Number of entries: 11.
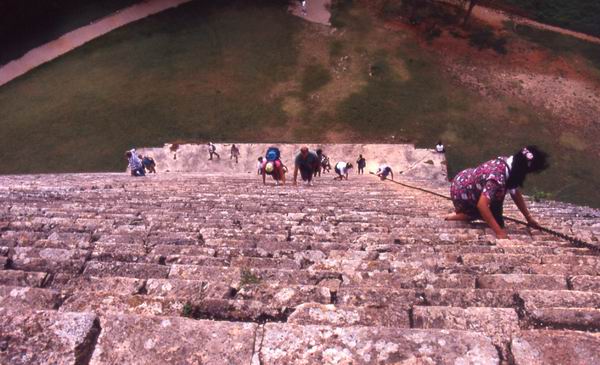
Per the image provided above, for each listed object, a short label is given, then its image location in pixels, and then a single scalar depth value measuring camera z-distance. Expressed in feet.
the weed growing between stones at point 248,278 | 10.16
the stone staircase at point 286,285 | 6.91
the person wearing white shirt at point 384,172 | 42.22
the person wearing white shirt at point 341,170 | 41.37
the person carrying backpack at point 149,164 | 47.55
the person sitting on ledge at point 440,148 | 50.38
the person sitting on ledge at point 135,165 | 42.83
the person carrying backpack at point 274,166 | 32.42
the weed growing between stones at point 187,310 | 8.51
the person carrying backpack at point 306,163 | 32.12
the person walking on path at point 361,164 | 47.74
